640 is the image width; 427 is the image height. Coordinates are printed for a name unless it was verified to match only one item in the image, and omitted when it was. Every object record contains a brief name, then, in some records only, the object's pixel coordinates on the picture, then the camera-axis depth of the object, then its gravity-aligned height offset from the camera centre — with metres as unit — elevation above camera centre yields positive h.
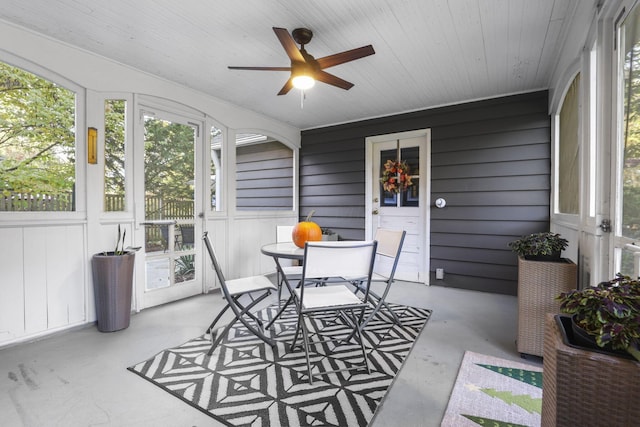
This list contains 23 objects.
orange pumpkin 2.73 -0.22
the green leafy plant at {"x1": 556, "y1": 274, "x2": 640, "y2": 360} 0.87 -0.32
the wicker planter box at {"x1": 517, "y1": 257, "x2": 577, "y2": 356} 2.08 -0.60
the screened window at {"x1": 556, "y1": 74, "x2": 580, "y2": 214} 2.46 +0.51
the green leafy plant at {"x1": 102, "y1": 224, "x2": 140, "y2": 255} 2.88 -0.38
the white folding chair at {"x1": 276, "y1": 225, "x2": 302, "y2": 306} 2.92 -0.36
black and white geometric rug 1.64 -1.09
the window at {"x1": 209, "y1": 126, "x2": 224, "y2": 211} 4.10 +0.57
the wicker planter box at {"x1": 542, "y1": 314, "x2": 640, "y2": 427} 0.85 -0.52
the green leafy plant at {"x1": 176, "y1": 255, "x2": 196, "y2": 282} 3.71 -0.73
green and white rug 1.58 -1.09
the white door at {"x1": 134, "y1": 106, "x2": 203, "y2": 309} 3.33 +0.04
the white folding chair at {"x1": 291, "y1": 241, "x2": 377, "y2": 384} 1.97 -0.40
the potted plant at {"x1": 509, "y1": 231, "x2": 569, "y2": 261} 2.25 -0.29
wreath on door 4.48 +0.48
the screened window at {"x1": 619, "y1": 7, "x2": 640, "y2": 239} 1.39 +0.41
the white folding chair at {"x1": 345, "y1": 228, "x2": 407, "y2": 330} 2.69 -0.39
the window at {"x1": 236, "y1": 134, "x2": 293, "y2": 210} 5.59 +0.69
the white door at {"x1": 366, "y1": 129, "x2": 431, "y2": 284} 4.45 +0.15
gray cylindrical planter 2.70 -0.73
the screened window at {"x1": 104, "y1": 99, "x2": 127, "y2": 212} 3.03 +0.56
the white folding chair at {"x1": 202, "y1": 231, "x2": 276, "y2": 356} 2.31 -0.66
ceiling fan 2.24 +1.17
